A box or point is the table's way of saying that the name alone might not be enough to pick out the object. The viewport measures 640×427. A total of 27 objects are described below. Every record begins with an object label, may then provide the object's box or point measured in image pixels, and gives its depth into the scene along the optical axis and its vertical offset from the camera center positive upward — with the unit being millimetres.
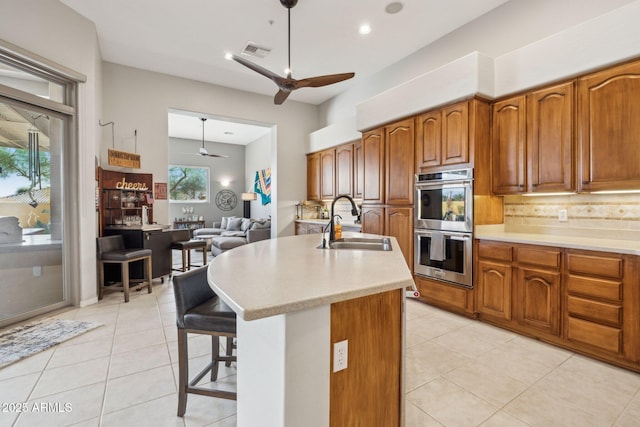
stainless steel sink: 2271 -253
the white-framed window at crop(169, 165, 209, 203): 9438 +942
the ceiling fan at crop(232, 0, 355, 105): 2909 +1323
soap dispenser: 2510 -149
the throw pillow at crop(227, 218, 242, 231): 8667 -319
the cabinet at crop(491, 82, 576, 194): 2680 +651
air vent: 4129 +2260
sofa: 6441 -499
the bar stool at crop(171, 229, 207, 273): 4938 -497
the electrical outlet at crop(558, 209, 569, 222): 2977 -49
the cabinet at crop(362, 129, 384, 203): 4242 +666
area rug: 2426 -1095
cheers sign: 4480 +432
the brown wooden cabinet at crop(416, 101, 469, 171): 3184 +833
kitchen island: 1021 -485
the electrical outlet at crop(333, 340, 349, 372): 1148 -547
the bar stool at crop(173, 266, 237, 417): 1585 -545
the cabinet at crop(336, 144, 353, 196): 5336 +769
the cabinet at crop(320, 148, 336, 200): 5750 +741
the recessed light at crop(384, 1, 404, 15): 3303 +2255
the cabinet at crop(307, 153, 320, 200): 6215 +754
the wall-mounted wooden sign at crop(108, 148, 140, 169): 4236 +797
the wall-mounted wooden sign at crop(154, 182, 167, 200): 4949 +386
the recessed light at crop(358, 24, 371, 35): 3723 +2275
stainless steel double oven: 3166 -167
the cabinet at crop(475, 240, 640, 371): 2182 -715
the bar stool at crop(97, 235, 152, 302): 3803 -562
